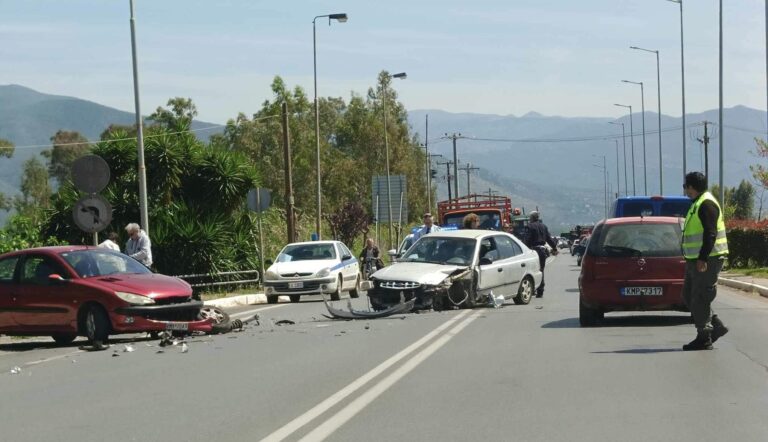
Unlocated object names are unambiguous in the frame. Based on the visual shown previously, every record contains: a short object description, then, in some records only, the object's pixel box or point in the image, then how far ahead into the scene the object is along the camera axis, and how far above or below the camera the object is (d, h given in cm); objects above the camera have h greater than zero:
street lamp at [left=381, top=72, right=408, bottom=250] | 6053 -63
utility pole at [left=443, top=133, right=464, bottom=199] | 10236 +342
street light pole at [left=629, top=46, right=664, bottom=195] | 6794 +496
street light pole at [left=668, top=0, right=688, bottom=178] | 5509 +487
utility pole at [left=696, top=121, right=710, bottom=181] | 8614 +240
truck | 4856 -131
